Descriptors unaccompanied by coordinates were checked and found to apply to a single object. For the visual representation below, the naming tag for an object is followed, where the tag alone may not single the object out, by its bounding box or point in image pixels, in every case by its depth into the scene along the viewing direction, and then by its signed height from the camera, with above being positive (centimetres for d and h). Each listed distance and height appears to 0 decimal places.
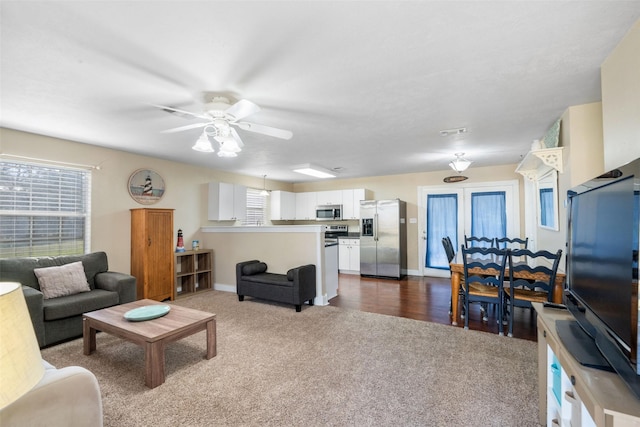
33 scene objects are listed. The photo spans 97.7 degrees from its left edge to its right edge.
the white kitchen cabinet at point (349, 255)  672 -89
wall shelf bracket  288 +69
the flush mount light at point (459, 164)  445 +87
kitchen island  441 -55
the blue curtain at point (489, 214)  577 +9
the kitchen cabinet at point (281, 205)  731 +36
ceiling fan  229 +85
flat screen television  97 -24
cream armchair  112 -80
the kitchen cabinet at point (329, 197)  718 +56
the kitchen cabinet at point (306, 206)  756 +35
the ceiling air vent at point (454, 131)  343 +109
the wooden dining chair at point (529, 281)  293 -69
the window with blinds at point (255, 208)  680 +27
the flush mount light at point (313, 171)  549 +101
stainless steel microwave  716 +17
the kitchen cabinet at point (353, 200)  688 +45
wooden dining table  296 -68
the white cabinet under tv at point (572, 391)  89 -64
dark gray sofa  282 -89
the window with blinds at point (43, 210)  329 +11
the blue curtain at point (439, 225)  619 -14
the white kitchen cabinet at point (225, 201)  557 +36
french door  572 +7
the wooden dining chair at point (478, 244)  580 -53
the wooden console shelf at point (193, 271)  503 -97
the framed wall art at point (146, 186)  446 +54
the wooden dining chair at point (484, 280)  314 -70
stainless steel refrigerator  616 -45
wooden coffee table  220 -95
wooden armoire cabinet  426 -53
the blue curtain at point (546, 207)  346 +15
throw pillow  313 -71
